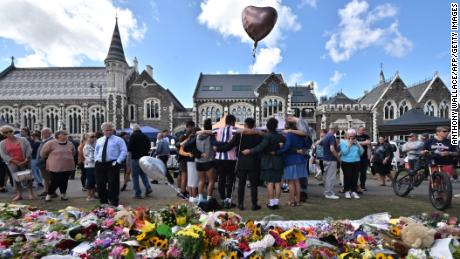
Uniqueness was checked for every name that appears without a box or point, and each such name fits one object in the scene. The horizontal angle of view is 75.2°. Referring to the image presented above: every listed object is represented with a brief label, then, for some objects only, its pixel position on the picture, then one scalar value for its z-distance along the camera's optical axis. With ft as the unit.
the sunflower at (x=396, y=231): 11.09
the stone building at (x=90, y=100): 126.00
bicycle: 20.13
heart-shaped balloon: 21.99
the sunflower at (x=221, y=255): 9.58
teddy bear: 10.26
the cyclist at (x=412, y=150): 27.07
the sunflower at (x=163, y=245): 10.12
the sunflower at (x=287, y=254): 9.57
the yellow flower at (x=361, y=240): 10.64
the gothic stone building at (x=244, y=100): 126.31
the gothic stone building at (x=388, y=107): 124.16
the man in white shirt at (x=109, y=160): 21.16
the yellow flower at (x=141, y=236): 10.55
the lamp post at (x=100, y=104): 129.54
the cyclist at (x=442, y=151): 21.56
